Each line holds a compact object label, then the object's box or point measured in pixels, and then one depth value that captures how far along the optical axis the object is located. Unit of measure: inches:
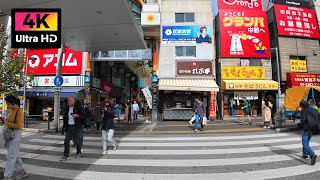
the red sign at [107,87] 1047.0
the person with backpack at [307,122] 283.4
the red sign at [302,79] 964.0
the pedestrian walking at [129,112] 735.1
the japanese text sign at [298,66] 998.4
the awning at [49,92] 850.8
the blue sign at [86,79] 893.2
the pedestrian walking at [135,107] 848.5
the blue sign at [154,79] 868.0
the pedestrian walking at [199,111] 548.7
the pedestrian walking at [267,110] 579.6
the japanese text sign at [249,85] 901.2
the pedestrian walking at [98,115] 561.6
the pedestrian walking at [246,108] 685.4
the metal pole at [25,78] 676.3
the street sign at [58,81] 579.1
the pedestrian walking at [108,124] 344.2
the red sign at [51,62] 915.0
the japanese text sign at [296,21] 1013.3
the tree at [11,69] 494.9
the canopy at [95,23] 320.8
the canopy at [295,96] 556.7
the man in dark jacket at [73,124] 303.7
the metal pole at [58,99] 583.0
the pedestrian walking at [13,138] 216.5
